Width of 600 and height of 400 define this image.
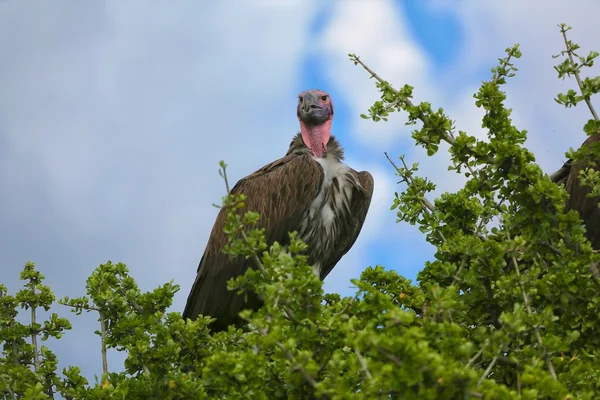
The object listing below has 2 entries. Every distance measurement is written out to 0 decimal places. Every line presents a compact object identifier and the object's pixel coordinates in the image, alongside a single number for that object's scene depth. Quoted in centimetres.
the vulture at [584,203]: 1844
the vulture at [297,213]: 1730
